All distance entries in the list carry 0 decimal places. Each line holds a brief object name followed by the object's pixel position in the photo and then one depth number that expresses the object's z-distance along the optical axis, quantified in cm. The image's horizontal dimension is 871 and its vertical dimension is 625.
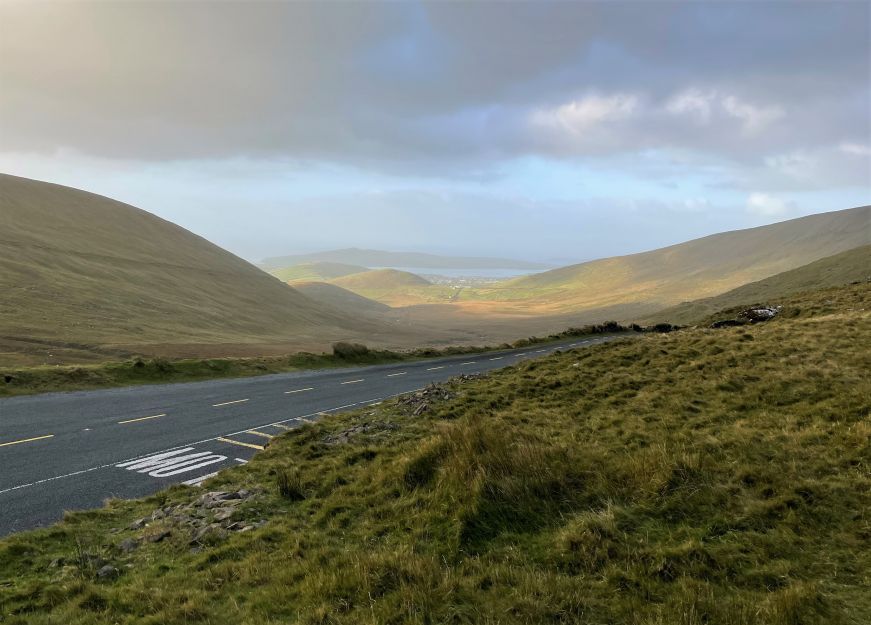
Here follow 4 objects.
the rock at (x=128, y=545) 736
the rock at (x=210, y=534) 740
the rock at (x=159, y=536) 764
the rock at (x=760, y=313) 2811
